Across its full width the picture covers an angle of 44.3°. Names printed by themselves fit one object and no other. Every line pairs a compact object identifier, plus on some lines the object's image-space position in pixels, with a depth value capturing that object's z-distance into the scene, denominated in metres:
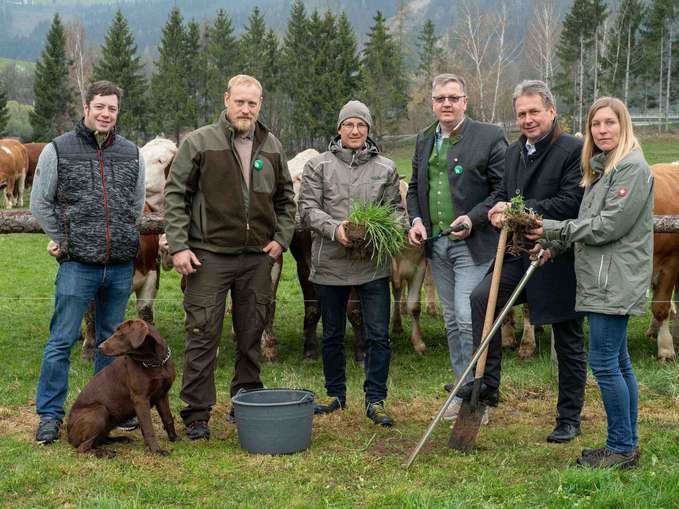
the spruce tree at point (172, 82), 59.38
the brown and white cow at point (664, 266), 7.97
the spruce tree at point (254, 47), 62.16
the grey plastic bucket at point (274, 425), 5.18
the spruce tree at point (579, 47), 56.03
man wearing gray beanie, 5.89
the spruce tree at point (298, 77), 56.22
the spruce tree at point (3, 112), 46.38
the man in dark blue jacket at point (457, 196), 5.71
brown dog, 5.16
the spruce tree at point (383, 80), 54.16
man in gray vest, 5.43
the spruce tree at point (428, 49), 67.75
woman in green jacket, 4.61
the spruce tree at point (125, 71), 57.40
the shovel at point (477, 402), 5.11
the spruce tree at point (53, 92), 54.41
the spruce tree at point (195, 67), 63.04
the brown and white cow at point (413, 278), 8.61
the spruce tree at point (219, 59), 61.94
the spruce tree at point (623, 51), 54.69
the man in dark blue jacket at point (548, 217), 5.24
